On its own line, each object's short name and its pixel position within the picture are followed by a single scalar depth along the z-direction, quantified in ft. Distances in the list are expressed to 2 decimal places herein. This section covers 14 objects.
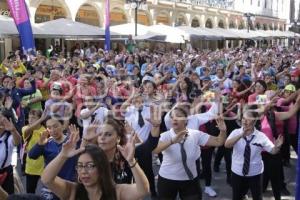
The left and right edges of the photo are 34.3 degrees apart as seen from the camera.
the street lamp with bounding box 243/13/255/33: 123.20
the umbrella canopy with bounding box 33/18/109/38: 55.31
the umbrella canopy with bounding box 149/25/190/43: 70.28
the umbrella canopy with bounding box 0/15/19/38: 49.34
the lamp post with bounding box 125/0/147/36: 75.00
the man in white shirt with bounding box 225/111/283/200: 17.35
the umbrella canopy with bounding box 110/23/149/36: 72.02
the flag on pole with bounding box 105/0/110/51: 57.54
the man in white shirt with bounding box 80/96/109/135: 21.54
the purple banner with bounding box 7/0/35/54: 43.14
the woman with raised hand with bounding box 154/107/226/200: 15.78
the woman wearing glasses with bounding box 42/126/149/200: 10.01
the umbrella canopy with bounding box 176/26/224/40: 79.20
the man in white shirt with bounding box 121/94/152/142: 20.76
